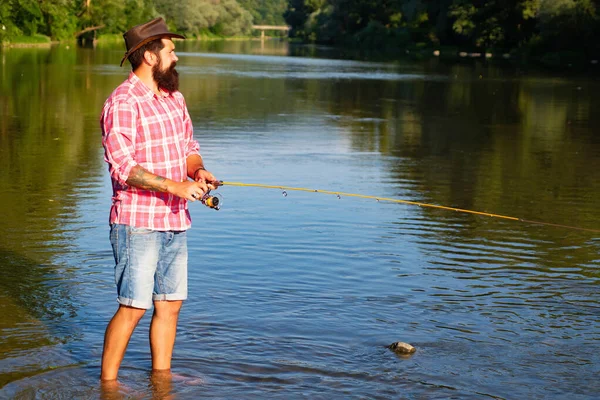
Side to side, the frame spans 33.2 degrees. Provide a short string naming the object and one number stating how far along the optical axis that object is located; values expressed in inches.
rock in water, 240.4
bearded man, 195.2
